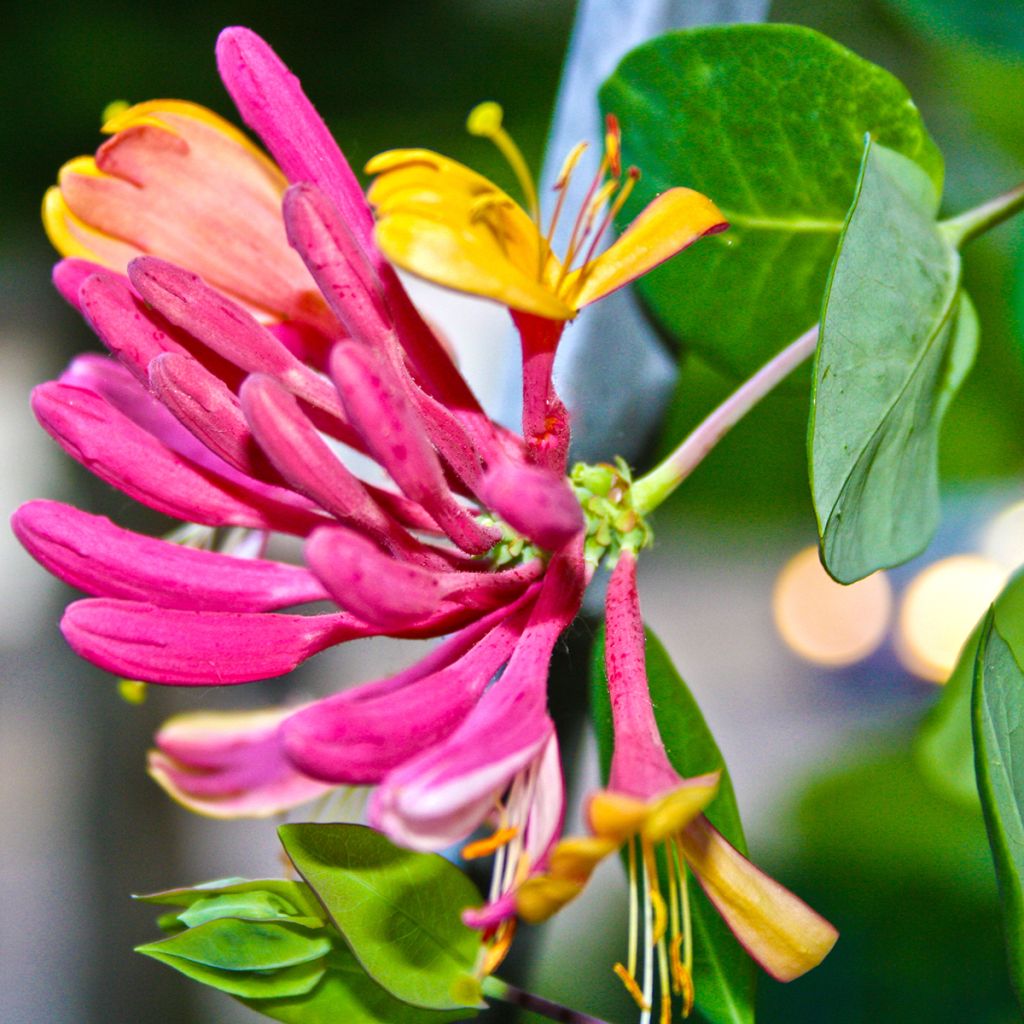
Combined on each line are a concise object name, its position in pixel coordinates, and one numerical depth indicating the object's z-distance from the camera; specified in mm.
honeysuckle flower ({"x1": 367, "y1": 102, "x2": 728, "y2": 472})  221
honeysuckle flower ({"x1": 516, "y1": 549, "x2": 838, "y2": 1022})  212
